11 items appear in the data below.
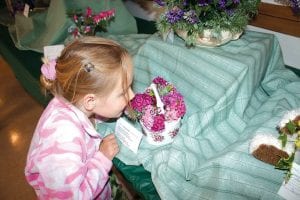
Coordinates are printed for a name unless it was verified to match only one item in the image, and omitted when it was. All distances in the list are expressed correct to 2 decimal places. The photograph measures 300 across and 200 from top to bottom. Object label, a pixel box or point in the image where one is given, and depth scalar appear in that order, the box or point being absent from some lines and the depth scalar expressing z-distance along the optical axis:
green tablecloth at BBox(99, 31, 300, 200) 0.97
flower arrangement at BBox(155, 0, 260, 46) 1.09
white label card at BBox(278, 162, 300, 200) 0.85
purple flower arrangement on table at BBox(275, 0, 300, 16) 1.24
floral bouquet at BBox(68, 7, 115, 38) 1.70
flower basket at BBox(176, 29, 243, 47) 1.15
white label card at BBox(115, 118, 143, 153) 1.11
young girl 0.84
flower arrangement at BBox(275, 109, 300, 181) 0.87
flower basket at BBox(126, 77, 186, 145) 1.03
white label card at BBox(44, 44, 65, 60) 1.73
